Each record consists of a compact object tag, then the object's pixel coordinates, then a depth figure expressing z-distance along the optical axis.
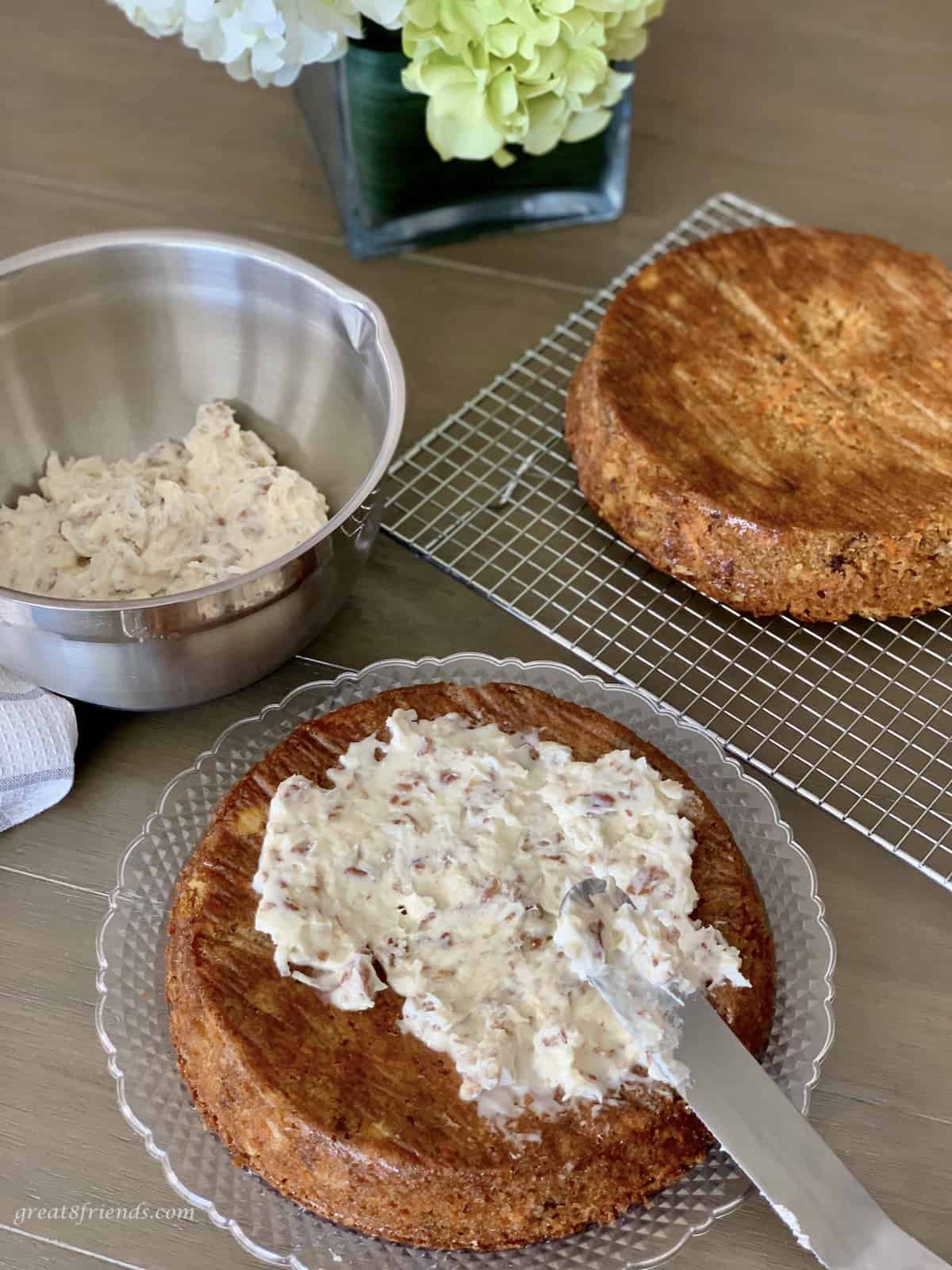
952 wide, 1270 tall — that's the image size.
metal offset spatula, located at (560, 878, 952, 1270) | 1.05
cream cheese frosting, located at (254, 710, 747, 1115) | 1.11
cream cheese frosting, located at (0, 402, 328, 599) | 1.45
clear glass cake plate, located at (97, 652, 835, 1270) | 1.10
